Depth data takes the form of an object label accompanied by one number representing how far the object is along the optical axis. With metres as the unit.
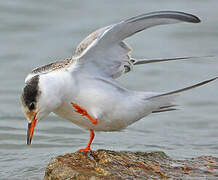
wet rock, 8.52
